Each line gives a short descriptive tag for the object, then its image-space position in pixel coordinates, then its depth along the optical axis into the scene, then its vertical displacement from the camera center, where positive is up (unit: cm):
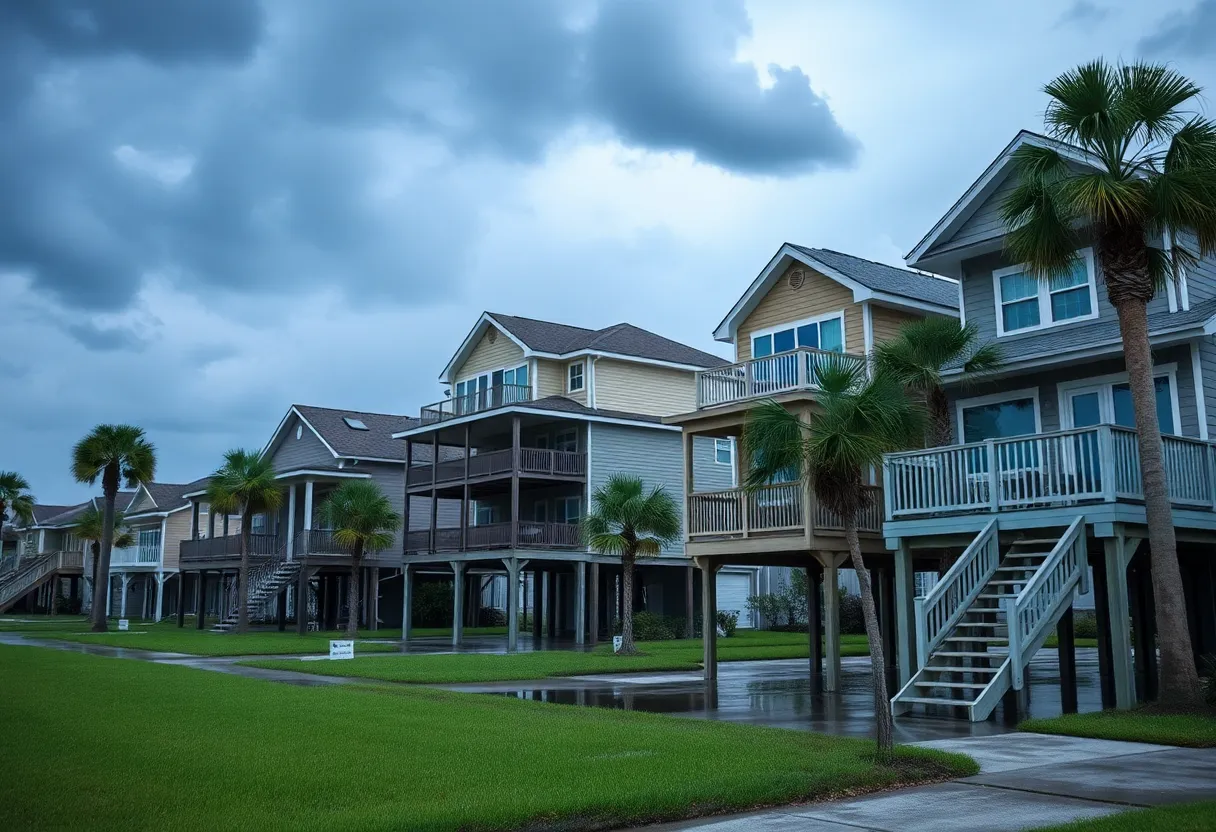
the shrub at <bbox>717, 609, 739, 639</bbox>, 4556 -54
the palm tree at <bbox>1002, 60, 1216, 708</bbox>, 1598 +564
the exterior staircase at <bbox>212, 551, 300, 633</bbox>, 4703 +129
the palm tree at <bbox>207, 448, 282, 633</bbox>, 4488 +483
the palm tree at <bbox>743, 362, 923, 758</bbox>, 1224 +186
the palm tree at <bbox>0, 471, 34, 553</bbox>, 6109 +642
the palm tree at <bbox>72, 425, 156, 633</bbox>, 4369 +573
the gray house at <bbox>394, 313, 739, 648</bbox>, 3966 +602
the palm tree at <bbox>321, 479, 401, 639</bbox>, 4278 +349
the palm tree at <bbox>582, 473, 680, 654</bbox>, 3294 +259
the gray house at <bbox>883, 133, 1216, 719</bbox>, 1686 +209
